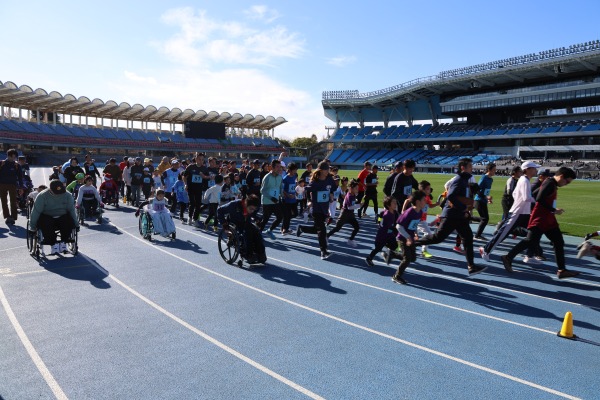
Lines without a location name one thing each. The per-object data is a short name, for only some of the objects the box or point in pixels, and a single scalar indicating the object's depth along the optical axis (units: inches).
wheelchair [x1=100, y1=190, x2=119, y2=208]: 638.5
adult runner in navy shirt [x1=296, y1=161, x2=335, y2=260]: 328.5
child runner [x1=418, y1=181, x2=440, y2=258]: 307.7
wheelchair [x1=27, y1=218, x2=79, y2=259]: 316.5
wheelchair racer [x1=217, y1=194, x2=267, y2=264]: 303.7
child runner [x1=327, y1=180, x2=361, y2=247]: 358.9
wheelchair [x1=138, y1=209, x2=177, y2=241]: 400.5
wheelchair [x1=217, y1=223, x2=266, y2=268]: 303.4
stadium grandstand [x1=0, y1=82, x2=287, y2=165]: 2209.6
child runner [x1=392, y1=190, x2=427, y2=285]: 257.1
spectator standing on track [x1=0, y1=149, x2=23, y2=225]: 463.2
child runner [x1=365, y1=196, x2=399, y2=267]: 297.4
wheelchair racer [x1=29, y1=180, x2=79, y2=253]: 305.0
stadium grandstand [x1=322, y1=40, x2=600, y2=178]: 1983.3
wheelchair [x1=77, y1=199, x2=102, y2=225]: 468.1
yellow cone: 184.9
